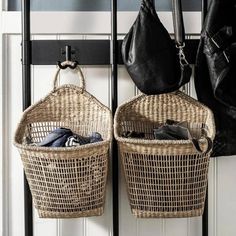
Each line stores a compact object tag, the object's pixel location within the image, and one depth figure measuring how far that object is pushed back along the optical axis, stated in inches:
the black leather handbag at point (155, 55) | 79.8
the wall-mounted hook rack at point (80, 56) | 83.4
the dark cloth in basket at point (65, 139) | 79.5
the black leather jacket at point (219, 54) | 80.2
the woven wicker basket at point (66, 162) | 77.1
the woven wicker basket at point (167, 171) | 77.8
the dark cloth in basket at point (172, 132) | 79.7
